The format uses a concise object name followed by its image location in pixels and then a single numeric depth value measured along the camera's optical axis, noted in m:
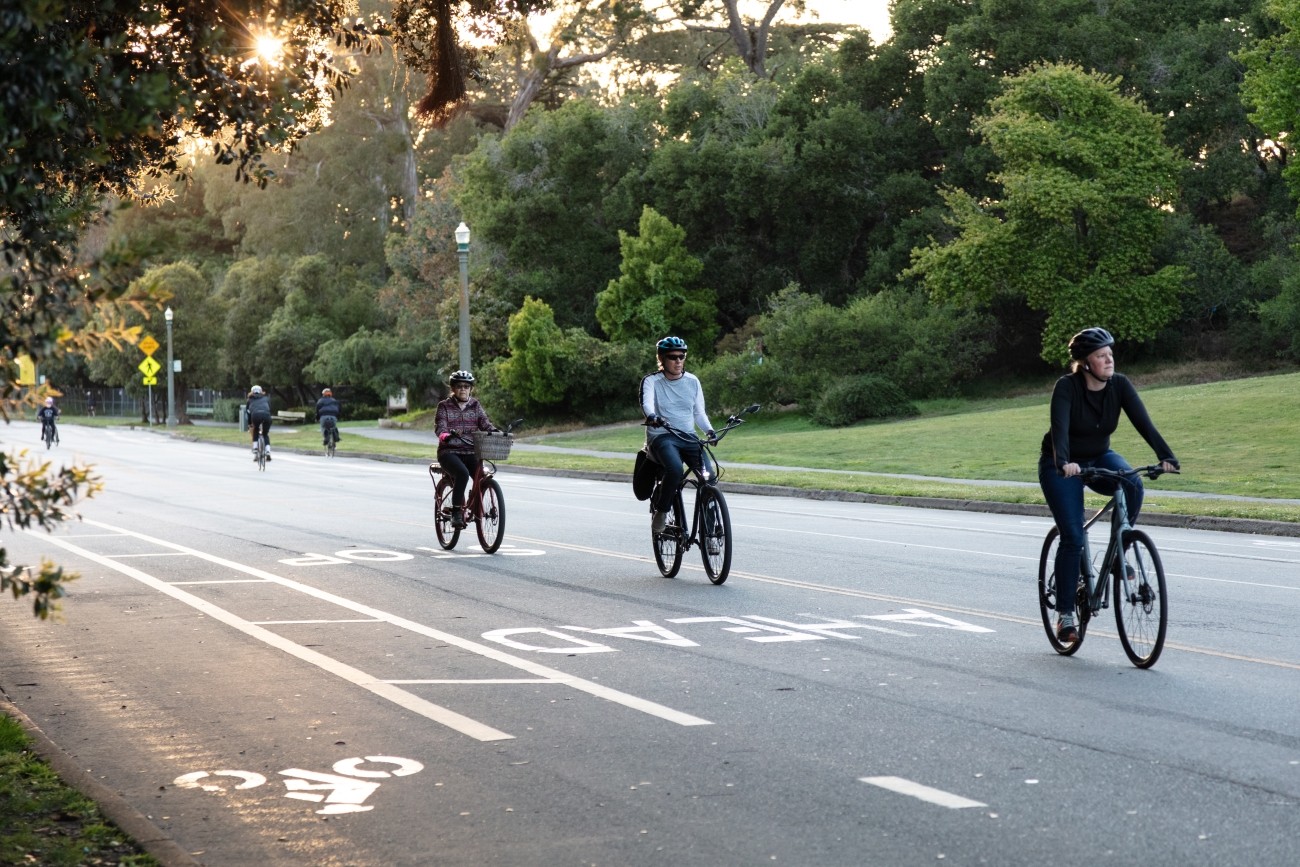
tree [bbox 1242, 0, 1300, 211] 47.56
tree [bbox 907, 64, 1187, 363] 51.75
